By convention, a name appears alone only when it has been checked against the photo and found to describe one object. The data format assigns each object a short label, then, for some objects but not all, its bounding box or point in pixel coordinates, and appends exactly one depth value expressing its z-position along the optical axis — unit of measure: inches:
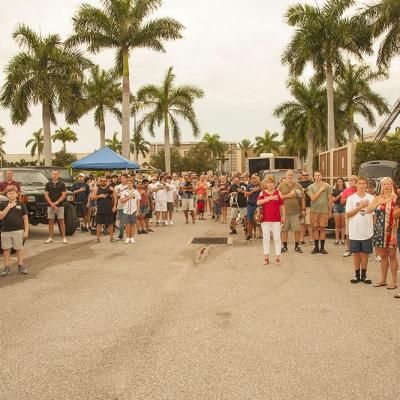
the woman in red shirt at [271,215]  409.1
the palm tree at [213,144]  3882.9
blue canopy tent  855.1
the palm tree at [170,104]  1763.0
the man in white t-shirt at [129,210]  539.5
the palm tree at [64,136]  3678.6
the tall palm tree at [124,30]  1167.0
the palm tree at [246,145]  4712.1
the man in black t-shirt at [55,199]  525.3
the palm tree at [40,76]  1195.9
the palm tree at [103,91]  1759.4
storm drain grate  545.6
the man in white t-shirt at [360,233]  332.5
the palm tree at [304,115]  1888.5
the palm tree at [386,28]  1036.5
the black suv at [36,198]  566.3
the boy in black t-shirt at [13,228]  361.4
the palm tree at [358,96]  1707.7
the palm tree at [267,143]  3656.5
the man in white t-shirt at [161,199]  722.8
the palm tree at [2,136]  2937.5
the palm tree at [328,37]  1222.3
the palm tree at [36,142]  3771.2
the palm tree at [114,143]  3809.1
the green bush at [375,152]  1007.6
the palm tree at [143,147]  3453.2
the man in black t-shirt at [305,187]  540.7
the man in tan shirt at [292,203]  458.0
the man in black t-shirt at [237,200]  616.7
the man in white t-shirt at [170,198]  750.5
